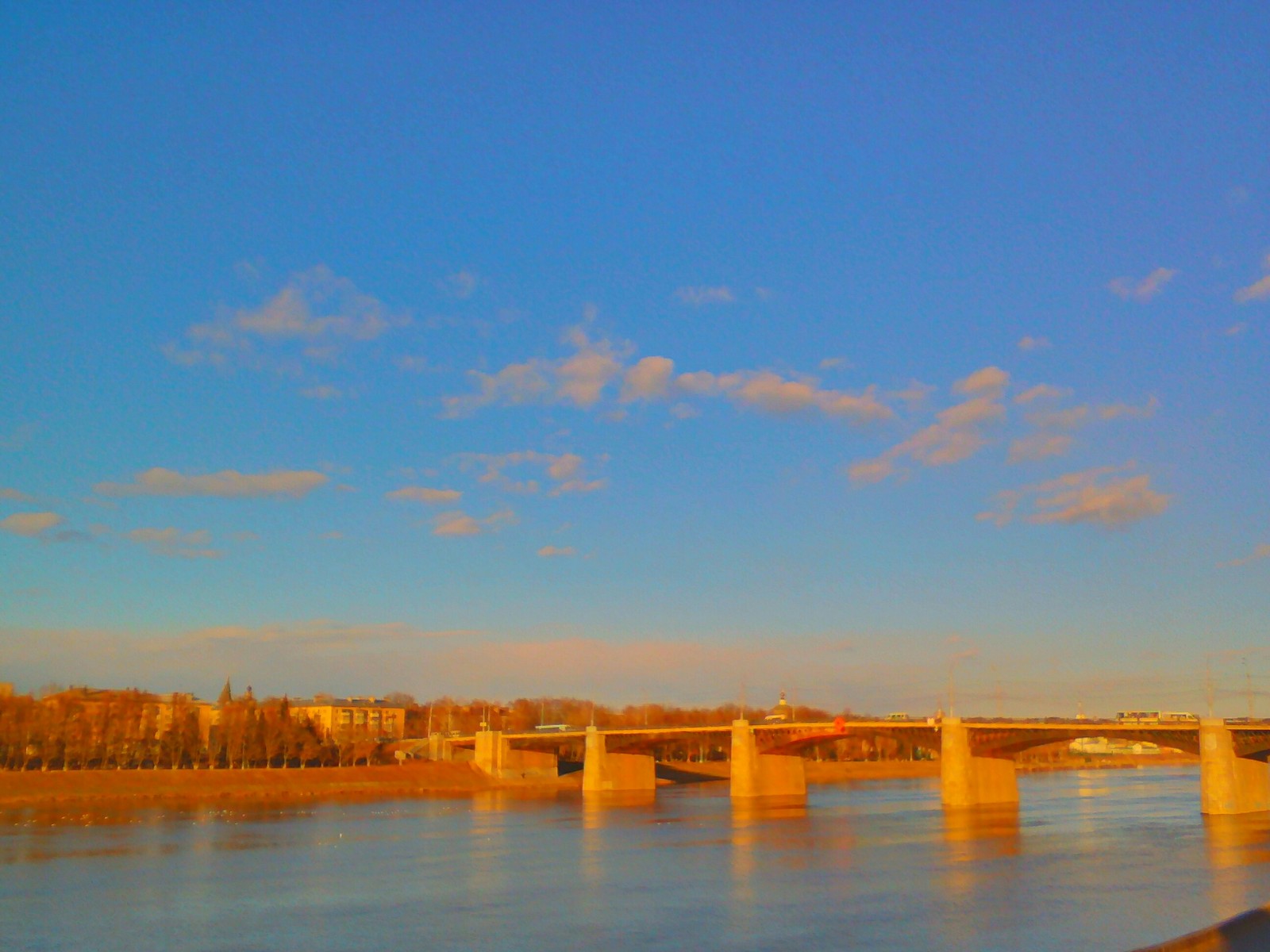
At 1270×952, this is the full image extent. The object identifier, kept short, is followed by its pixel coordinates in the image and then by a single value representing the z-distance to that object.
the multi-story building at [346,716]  187.79
